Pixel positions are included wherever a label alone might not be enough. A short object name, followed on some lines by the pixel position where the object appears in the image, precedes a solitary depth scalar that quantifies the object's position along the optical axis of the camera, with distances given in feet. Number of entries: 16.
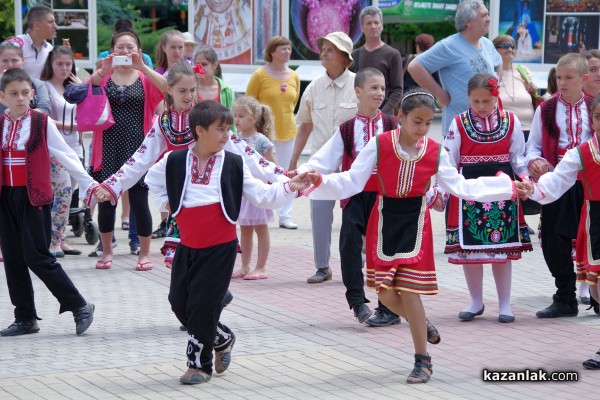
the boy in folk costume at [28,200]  37.32
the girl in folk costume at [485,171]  39.35
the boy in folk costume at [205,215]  31.78
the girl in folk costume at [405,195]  32.78
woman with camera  51.08
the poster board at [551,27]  91.09
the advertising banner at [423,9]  103.97
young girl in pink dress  47.88
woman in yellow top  61.01
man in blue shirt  49.20
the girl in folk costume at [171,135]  37.65
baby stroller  56.87
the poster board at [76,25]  103.97
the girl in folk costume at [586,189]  34.81
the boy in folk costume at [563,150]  40.78
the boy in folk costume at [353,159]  39.47
